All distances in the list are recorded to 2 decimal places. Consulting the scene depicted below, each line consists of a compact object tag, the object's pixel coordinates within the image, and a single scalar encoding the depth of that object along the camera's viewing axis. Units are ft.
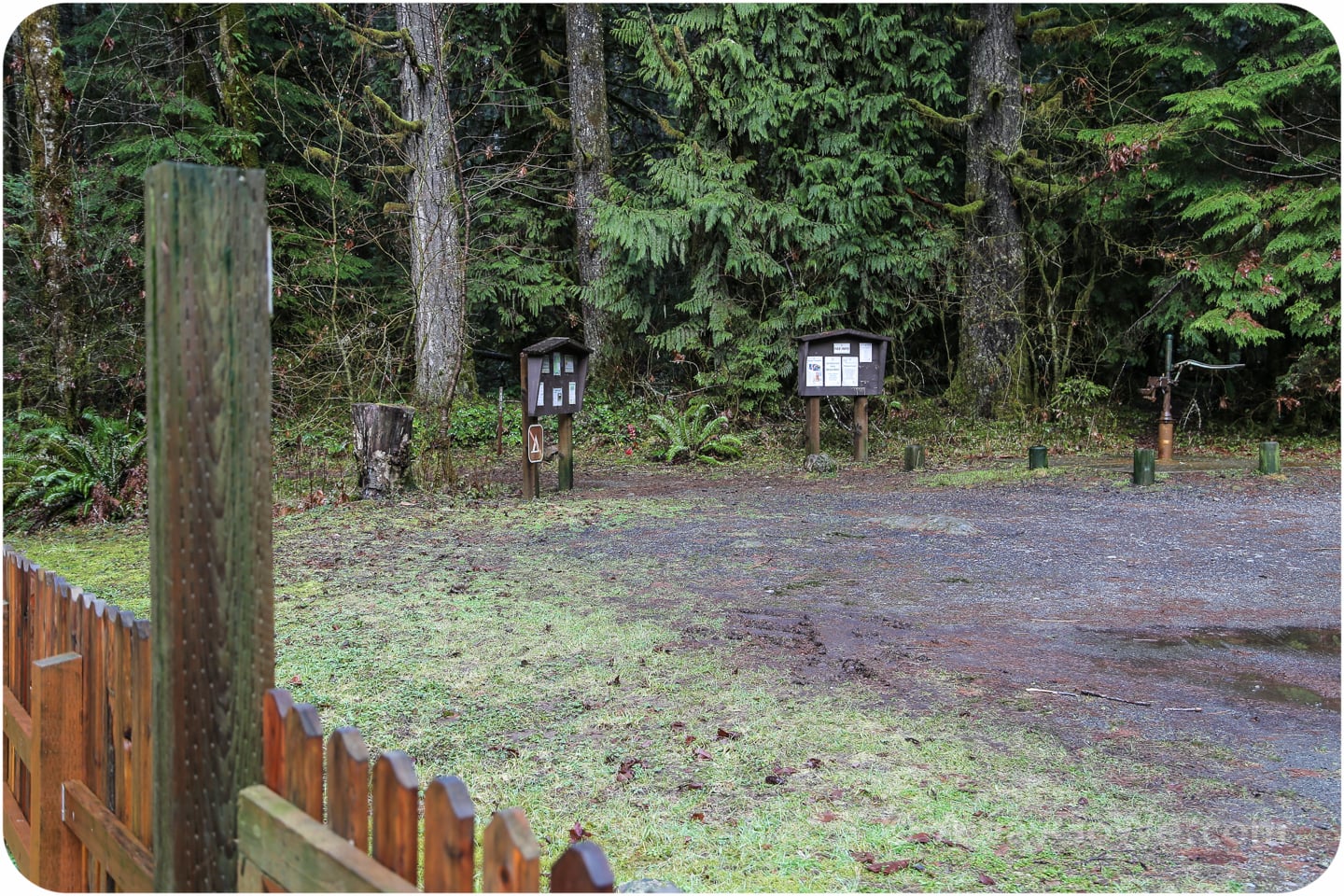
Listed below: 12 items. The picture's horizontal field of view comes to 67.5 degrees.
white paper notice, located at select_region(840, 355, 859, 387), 44.83
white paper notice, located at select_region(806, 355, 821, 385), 44.65
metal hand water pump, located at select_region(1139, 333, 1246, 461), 40.86
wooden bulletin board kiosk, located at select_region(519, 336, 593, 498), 34.99
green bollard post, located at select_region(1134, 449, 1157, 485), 35.68
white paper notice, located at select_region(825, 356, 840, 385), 44.80
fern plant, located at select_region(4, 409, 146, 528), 30.55
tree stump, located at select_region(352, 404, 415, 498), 32.73
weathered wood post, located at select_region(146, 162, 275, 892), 6.36
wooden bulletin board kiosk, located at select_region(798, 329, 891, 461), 44.65
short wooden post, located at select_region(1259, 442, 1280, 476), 37.50
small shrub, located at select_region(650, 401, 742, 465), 46.50
